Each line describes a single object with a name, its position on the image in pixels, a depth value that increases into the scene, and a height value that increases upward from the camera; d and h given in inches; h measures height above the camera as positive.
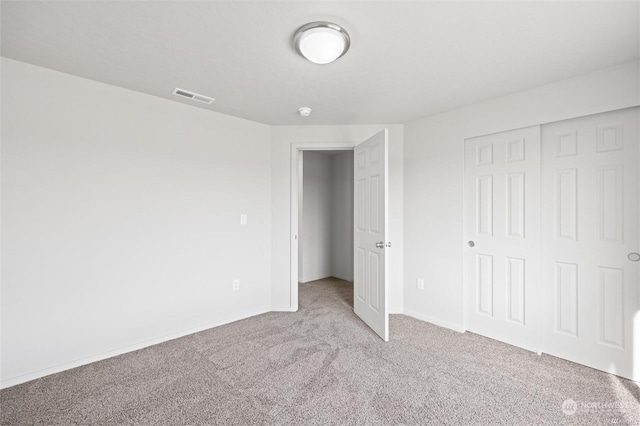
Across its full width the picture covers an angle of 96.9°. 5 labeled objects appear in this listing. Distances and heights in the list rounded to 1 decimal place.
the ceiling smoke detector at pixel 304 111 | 113.7 +41.8
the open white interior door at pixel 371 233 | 108.3 -8.1
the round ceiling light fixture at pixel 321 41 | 63.5 +40.3
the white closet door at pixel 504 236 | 98.8 -8.3
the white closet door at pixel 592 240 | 81.4 -8.3
